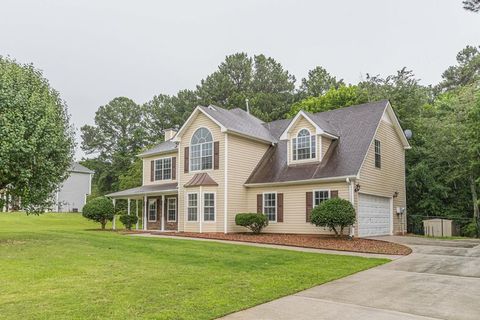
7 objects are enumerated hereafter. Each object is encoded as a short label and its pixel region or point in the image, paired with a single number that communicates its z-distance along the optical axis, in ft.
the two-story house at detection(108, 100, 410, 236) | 60.39
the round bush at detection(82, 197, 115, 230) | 77.30
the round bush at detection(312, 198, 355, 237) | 51.52
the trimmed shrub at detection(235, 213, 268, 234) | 62.44
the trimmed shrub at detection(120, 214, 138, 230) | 79.87
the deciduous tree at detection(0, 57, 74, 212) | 43.24
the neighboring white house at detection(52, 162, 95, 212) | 147.54
